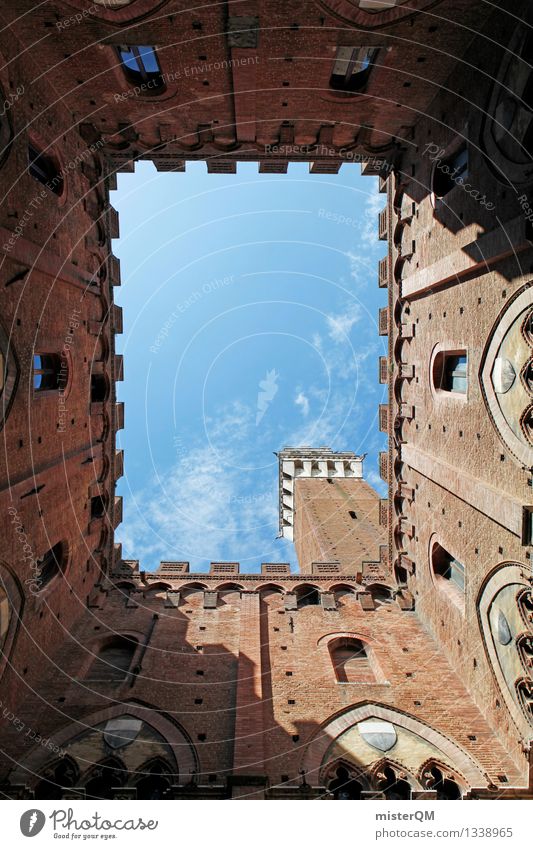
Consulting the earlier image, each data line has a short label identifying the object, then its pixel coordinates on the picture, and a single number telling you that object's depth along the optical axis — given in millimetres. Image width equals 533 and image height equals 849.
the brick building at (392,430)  12094
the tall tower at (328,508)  30219
